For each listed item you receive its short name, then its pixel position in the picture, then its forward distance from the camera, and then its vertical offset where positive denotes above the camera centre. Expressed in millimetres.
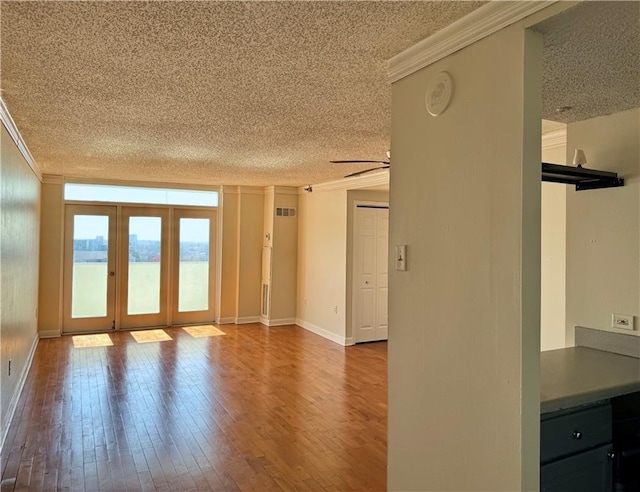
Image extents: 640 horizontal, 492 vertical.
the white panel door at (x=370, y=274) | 6762 -327
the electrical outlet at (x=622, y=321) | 2361 -355
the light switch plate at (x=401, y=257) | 2111 -18
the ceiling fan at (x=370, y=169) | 4616 +1023
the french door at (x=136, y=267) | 7117 -274
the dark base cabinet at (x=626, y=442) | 1999 -875
